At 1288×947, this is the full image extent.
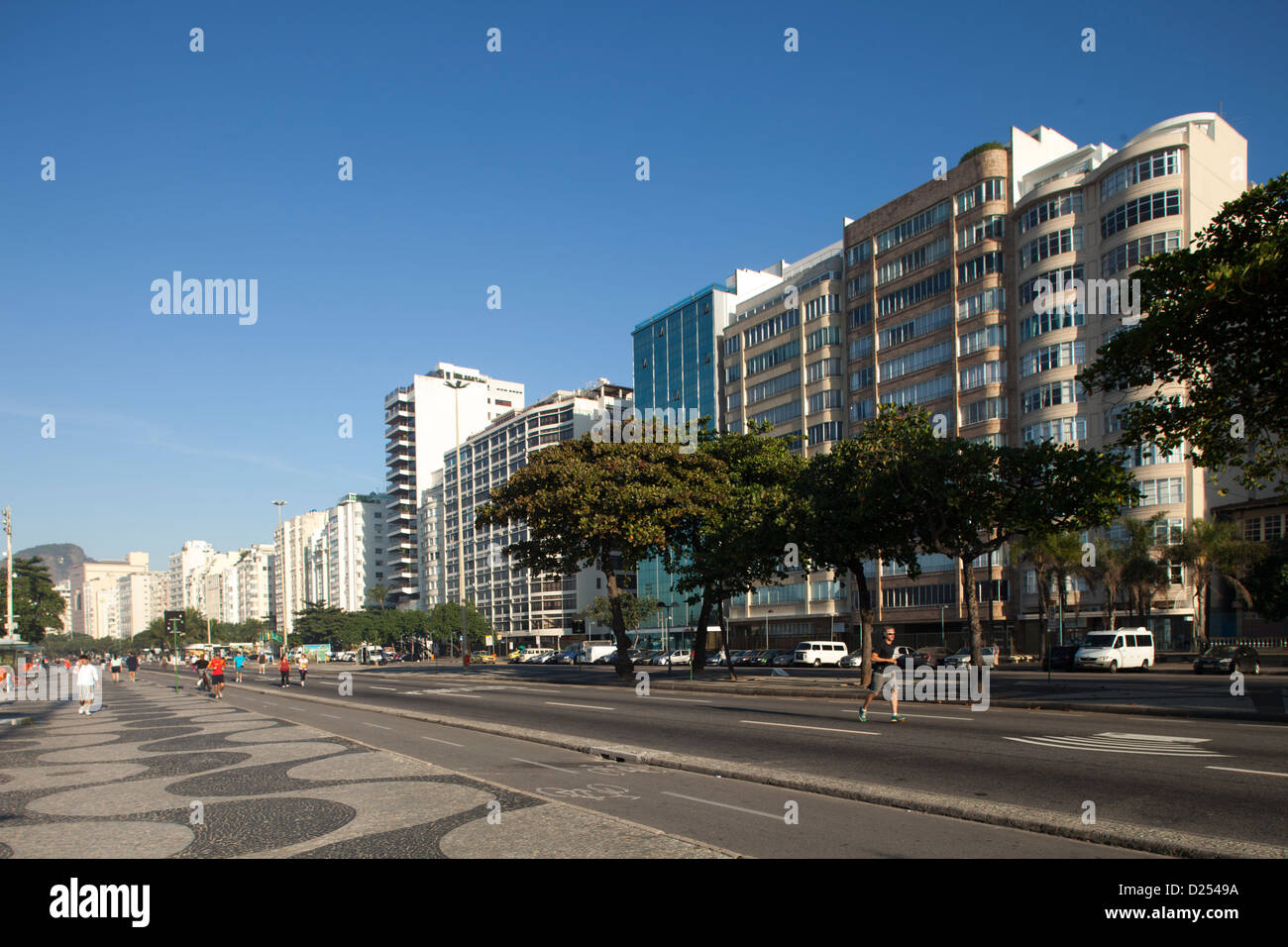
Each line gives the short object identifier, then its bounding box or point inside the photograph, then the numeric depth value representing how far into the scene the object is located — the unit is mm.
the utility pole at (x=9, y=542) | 55406
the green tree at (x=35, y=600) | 103250
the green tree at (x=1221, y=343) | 18438
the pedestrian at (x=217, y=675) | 36156
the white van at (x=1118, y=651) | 44875
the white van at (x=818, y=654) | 60406
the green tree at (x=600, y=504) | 43406
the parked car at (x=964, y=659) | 46941
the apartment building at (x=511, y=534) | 132625
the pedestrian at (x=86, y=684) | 28188
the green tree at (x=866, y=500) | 29328
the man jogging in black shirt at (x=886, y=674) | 18188
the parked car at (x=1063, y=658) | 46081
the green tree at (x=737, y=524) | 36000
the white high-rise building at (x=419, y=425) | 173250
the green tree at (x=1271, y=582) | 58188
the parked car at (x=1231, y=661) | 40969
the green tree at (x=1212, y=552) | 54656
